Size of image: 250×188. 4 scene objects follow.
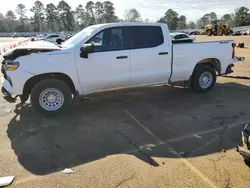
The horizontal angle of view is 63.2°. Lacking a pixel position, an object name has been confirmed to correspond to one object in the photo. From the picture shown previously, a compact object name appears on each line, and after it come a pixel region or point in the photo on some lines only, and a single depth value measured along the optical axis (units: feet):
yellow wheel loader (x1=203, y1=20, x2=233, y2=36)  121.13
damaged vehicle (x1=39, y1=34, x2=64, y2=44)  96.20
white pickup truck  13.72
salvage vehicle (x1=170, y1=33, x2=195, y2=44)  65.62
